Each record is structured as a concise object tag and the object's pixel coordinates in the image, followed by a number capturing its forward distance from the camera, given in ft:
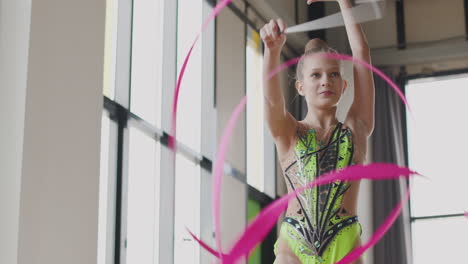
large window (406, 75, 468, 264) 26.94
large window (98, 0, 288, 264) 16.63
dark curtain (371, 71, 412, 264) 26.76
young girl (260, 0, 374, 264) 9.86
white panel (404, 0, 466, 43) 28.48
